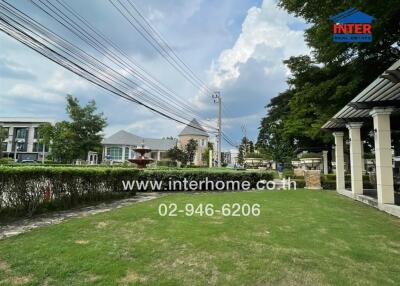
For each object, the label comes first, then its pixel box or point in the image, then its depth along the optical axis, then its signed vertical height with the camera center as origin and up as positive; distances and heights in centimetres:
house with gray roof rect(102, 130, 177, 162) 5778 +454
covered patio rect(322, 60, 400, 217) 732 +156
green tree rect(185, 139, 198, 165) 5069 +324
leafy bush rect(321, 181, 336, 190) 1598 -69
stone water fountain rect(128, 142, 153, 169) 2081 +61
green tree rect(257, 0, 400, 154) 939 +496
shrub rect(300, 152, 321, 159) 1723 +94
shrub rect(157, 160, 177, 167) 4706 +92
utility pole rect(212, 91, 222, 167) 3045 +329
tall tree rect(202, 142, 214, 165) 6335 +293
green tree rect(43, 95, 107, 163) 3406 +397
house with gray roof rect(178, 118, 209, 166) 6337 +690
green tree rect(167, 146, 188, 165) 4888 +230
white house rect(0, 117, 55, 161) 5825 +585
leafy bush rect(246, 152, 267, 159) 2616 +130
